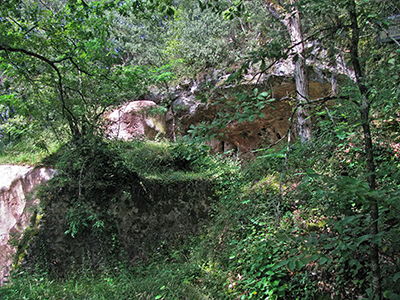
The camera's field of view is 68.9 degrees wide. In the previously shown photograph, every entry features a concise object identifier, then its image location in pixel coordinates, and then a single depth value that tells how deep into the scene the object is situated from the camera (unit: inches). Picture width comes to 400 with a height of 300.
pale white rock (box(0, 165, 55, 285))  194.5
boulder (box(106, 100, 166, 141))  355.9
